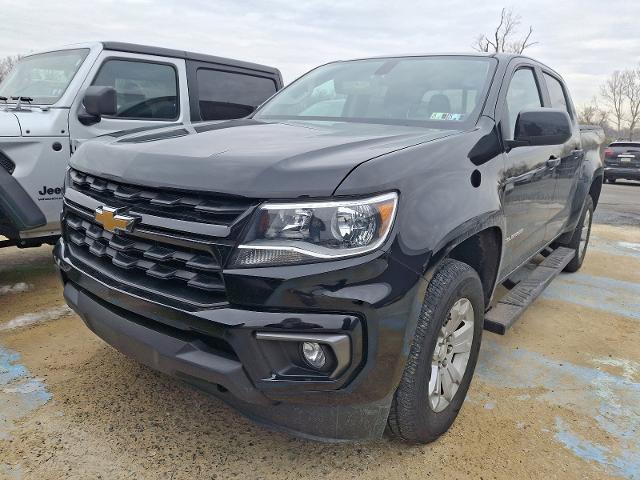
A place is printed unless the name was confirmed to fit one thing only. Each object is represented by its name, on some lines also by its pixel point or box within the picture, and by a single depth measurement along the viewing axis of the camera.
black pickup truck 1.76
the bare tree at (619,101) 56.09
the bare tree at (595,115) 48.93
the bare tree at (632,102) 55.44
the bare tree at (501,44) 31.57
